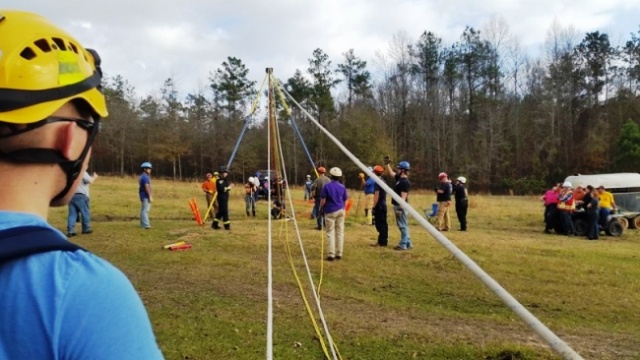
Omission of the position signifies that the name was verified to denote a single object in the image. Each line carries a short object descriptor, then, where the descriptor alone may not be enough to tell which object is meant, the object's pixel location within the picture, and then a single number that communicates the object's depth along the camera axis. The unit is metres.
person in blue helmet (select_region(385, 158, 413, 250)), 11.18
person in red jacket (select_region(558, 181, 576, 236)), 16.41
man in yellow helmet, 0.83
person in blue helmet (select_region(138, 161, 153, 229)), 13.79
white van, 18.81
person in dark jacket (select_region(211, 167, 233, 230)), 14.01
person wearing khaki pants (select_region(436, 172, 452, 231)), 15.11
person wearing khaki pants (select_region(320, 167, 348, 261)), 9.98
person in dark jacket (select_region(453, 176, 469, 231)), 16.06
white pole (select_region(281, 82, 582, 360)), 1.30
